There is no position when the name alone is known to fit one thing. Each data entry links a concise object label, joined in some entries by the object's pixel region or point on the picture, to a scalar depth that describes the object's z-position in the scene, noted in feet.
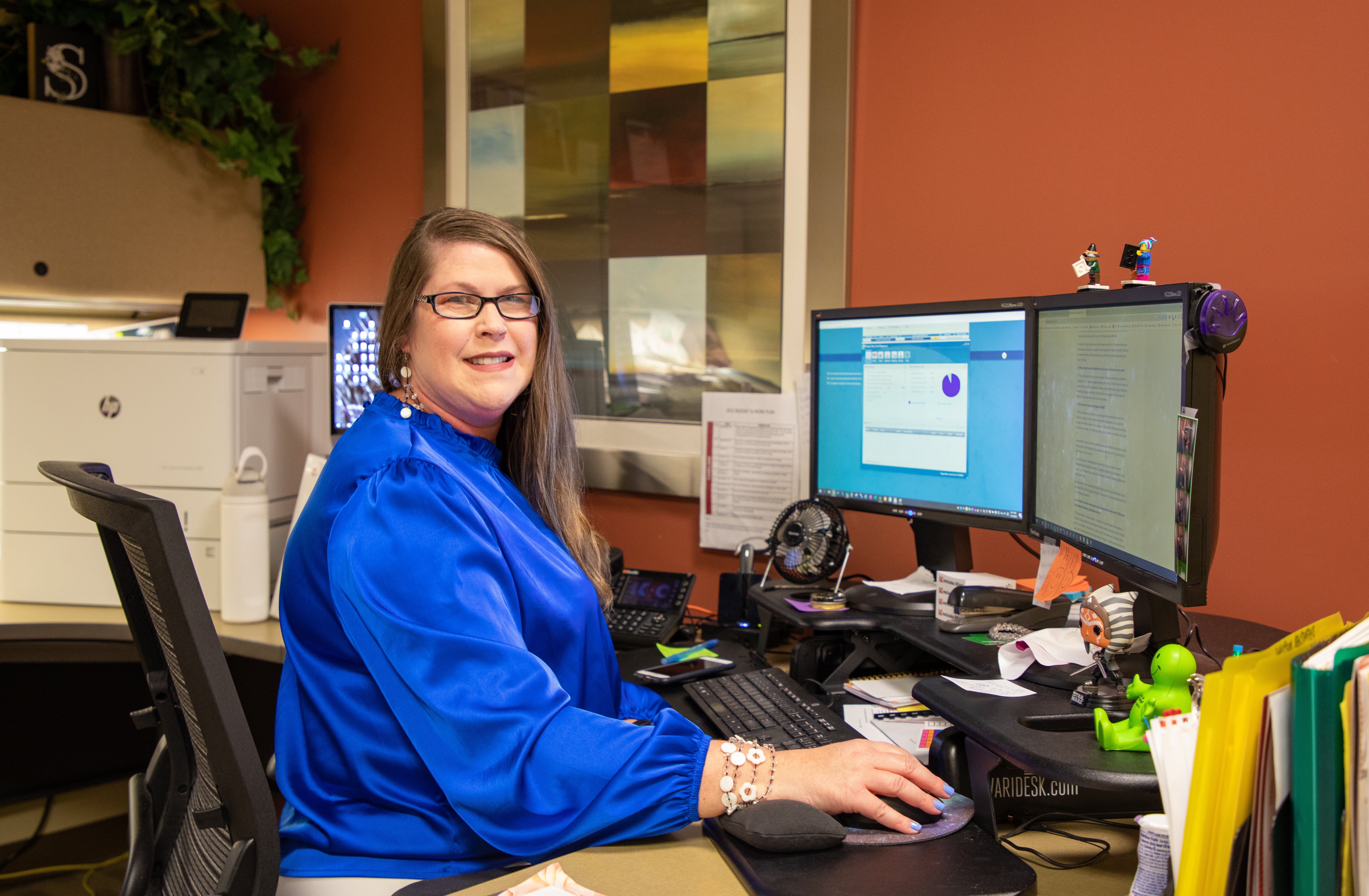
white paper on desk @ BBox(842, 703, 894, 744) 4.20
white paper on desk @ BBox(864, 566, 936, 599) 5.26
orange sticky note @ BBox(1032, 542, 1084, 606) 4.29
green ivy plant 8.25
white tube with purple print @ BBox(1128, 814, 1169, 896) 2.47
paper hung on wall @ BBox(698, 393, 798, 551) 6.78
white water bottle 6.79
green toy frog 2.97
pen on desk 5.44
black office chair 3.07
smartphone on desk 4.97
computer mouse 3.27
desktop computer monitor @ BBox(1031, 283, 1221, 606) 3.31
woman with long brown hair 3.26
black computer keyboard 3.98
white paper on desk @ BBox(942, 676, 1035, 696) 3.62
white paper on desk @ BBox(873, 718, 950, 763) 4.02
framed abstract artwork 6.79
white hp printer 7.01
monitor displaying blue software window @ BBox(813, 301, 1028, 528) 4.84
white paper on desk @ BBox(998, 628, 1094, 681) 3.83
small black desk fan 5.59
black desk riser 2.88
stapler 4.51
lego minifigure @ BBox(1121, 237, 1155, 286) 4.06
